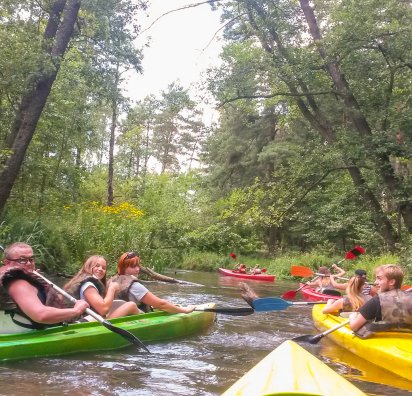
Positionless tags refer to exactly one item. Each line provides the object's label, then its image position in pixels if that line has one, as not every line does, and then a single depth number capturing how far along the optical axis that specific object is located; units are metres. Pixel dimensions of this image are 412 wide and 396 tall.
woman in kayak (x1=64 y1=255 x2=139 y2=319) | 5.25
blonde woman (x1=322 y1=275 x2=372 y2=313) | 6.37
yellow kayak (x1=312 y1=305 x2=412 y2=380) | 4.68
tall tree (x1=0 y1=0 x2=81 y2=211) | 9.73
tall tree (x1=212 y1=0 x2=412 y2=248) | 13.41
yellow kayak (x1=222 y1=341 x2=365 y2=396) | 1.91
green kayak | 4.57
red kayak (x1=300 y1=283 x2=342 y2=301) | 10.12
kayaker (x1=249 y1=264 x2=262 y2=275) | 17.53
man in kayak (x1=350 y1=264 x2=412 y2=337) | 5.09
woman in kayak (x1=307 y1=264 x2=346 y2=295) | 10.67
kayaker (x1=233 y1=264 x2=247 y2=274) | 18.28
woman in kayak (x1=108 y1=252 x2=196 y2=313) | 6.07
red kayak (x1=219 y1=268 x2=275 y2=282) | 17.05
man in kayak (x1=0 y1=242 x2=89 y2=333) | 4.23
